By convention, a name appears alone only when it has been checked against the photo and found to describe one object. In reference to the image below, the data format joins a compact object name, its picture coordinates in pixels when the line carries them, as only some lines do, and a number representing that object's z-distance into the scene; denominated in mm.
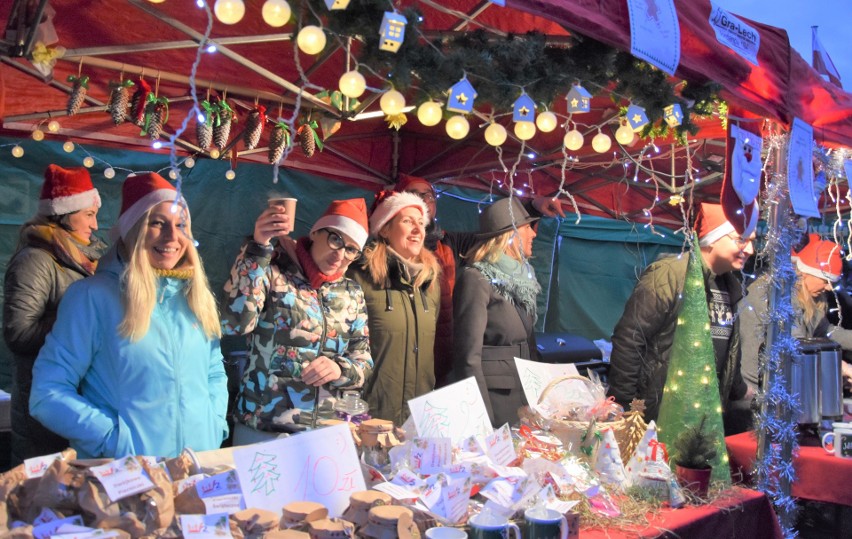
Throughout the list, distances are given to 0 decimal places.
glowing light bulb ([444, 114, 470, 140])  2016
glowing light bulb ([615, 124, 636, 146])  2406
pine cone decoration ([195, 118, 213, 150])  3338
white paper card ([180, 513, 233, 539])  1166
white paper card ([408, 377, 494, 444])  1837
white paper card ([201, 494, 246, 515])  1258
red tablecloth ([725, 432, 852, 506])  2373
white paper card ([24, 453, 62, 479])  1241
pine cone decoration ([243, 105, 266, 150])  3502
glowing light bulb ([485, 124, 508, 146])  2133
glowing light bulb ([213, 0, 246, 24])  1510
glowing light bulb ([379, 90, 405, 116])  1837
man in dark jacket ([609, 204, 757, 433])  2996
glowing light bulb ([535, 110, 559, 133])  2137
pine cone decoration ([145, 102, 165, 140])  3322
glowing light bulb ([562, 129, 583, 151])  2223
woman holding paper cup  2180
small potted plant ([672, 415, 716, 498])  1995
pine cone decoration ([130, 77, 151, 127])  3238
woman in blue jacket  1717
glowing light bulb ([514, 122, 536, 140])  2053
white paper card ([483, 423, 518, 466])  1818
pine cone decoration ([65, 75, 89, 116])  3076
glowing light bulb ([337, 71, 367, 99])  1713
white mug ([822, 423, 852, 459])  2424
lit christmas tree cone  2203
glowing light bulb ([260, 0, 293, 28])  1537
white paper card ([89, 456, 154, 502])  1179
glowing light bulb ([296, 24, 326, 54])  1608
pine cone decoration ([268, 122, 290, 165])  3369
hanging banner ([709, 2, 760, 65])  2316
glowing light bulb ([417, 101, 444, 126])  1948
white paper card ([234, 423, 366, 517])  1341
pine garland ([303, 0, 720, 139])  1750
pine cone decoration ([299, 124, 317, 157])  3619
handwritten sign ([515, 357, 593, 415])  2275
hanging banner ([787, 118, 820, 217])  2535
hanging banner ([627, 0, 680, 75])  1937
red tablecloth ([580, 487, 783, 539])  1698
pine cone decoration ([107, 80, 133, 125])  3117
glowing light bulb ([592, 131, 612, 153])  2389
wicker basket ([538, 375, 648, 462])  2059
